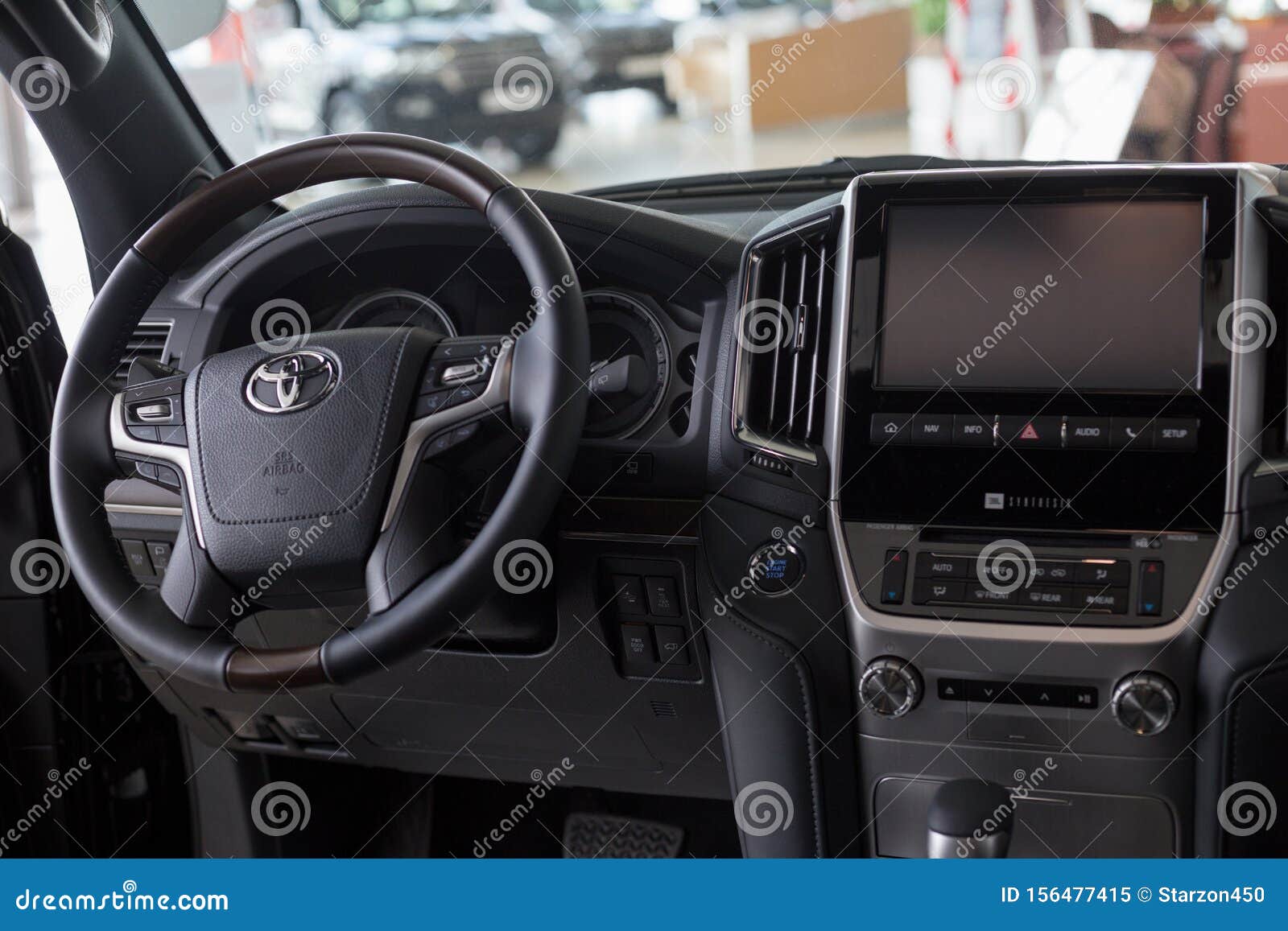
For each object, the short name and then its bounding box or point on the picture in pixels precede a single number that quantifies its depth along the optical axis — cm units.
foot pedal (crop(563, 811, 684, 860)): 226
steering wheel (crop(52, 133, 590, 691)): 125
